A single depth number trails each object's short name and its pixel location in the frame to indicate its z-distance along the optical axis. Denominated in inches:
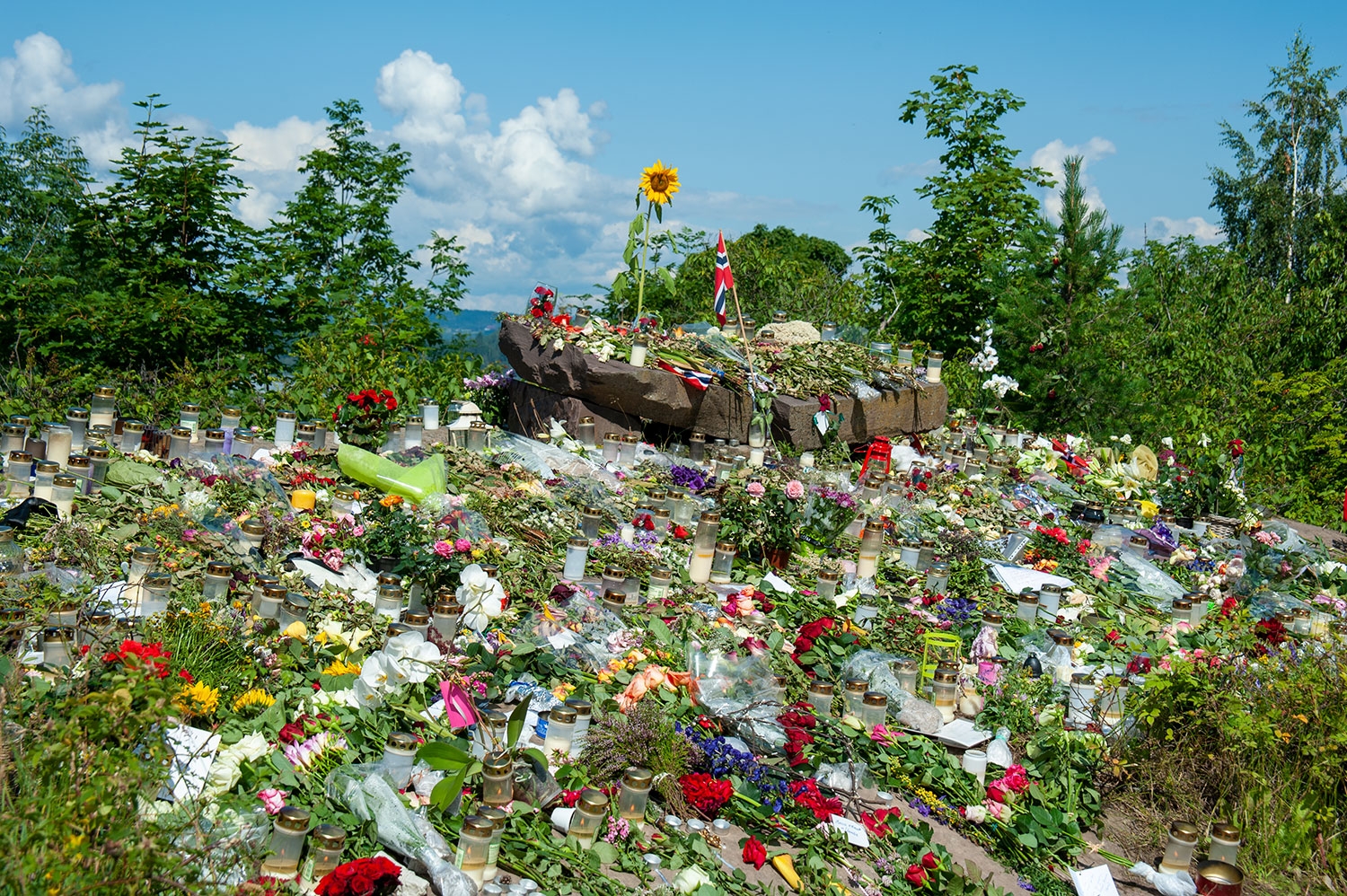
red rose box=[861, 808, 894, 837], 127.7
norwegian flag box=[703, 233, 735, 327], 272.8
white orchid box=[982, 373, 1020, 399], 364.9
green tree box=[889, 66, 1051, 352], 459.5
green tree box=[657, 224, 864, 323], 494.6
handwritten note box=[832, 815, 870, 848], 124.3
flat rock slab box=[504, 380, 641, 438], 283.1
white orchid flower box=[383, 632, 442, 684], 128.6
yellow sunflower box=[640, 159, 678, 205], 293.4
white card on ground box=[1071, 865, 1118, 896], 123.3
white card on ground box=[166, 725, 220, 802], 103.9
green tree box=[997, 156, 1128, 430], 366.9
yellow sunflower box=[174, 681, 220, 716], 108.5
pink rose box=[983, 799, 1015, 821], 134.9
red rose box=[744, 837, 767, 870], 117.0
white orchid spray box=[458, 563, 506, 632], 153.2
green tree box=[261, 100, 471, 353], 344.2
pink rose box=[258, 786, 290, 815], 104.0
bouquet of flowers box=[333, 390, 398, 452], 240.7
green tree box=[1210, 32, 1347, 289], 898.1
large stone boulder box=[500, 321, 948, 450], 275.4
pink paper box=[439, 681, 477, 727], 122.6
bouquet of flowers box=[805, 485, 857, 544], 217.0
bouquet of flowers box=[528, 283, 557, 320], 307.9
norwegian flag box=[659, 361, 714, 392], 277.7
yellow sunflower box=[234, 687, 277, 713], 123.3
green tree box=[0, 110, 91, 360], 292.8
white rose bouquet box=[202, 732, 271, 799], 106.6
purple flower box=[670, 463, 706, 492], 238.7
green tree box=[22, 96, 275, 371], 297.9
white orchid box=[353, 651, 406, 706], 127.8
